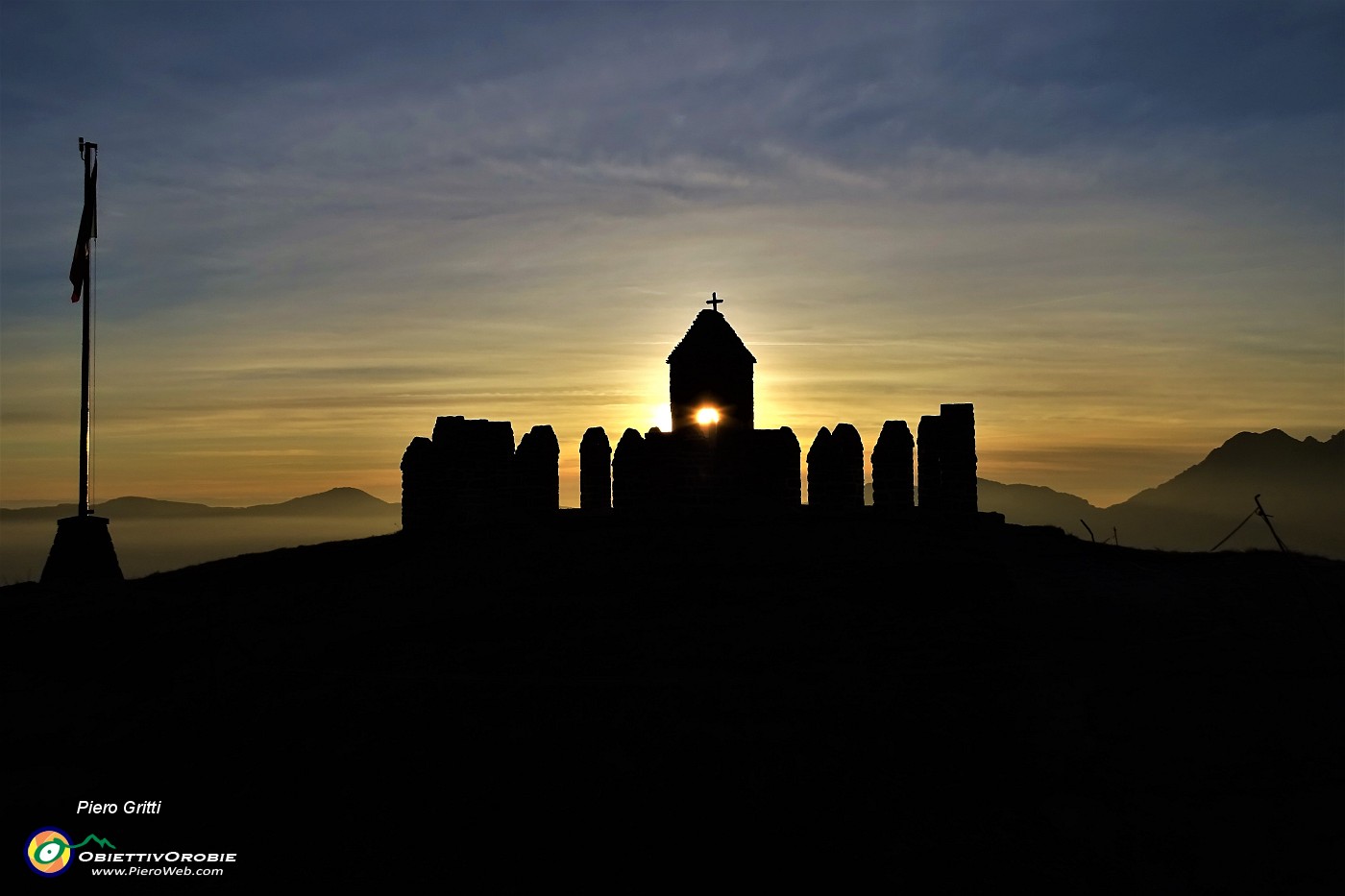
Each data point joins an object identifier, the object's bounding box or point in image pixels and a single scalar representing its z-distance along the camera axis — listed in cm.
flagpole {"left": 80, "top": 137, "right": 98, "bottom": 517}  2234
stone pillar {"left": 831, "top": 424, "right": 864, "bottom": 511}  2255
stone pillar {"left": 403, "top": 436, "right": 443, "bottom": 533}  2450
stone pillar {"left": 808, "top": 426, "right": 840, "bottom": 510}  2269
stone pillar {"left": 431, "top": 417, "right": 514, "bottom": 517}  2348
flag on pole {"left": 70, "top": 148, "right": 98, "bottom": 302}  2295
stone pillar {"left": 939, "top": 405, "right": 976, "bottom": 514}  2214
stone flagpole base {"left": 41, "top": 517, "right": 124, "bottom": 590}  2142
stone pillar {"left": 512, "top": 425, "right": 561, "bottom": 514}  2369
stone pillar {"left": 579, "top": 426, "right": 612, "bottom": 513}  2481
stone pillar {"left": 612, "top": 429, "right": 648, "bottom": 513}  2320
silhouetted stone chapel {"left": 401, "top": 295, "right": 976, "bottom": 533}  2236
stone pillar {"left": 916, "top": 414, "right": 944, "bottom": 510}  2233
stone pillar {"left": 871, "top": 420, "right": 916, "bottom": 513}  2238
